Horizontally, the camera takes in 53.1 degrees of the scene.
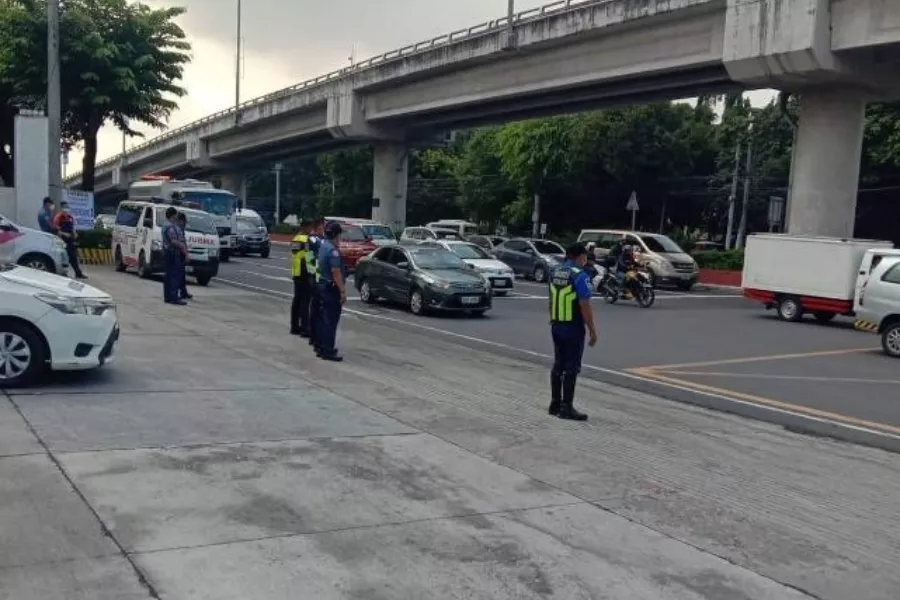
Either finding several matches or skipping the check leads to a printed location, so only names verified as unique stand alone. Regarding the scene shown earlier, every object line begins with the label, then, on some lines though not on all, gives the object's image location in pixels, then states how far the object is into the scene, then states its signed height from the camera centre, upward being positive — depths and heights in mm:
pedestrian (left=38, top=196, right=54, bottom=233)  20766 -358
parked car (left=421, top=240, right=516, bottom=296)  24500 -1078
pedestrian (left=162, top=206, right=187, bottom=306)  17109 -964
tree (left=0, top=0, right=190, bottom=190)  30078 +4892
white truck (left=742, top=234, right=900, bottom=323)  20328 -689
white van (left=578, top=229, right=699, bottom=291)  31422 -662
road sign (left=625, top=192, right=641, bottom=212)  36250 +1173
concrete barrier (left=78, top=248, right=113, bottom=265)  27555 -1587
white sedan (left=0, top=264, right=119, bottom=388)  8484 -1204
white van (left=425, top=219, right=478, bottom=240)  48872 -103
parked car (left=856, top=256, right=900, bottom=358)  15844 -1002
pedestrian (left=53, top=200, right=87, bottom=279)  20802 -684
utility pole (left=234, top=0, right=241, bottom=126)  57188 +8310
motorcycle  23453 -1403
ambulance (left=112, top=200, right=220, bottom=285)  22672 -847
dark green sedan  18812 -1255
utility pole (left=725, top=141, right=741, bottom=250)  46250 +2646
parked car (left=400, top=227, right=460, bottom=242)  36300 -442
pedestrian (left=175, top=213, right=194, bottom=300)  17312 -881
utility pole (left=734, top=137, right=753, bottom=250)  44697 +1983
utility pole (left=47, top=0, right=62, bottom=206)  22562 +2461
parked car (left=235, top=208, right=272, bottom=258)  39344 -1018
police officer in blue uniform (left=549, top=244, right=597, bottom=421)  8891 -904
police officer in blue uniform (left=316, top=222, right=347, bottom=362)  11812 -961
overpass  24172 +5275
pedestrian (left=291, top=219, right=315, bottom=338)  13562 -1013
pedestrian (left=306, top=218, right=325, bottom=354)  12484 -771
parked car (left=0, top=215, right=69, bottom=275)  17672 -948
